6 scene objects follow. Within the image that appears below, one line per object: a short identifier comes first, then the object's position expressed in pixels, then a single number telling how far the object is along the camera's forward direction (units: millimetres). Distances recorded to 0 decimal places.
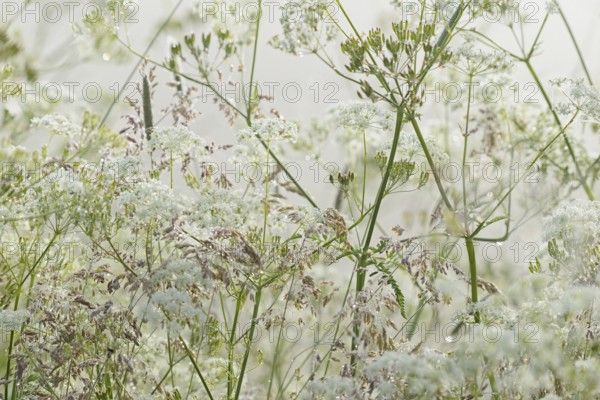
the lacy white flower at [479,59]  7782
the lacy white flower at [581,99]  7293
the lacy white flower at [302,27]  7523
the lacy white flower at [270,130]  7176
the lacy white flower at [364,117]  7590
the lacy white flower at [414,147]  7695
